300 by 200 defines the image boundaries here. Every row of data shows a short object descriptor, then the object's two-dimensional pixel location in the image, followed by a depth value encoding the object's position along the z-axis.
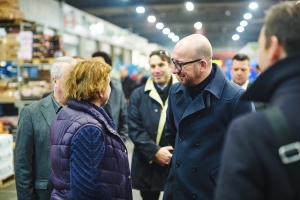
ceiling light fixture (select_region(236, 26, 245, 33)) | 22.37
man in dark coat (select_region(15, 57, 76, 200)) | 2.63
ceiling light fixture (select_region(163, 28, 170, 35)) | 22.98
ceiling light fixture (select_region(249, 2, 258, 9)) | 12.30
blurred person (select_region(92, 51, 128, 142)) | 4.28
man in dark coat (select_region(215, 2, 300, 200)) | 1.06
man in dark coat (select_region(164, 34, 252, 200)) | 2.32
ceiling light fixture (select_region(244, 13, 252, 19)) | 16.13
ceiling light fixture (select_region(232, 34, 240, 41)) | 28.21
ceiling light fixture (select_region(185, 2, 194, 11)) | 11.73
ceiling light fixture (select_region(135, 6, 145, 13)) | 13.20
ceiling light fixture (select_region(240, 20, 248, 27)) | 19.03
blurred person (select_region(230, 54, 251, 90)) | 4.82
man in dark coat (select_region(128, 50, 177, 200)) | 3.56
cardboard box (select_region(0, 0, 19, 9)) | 6.43
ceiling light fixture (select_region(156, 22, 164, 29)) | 19.54
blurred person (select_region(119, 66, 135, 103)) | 11.50
